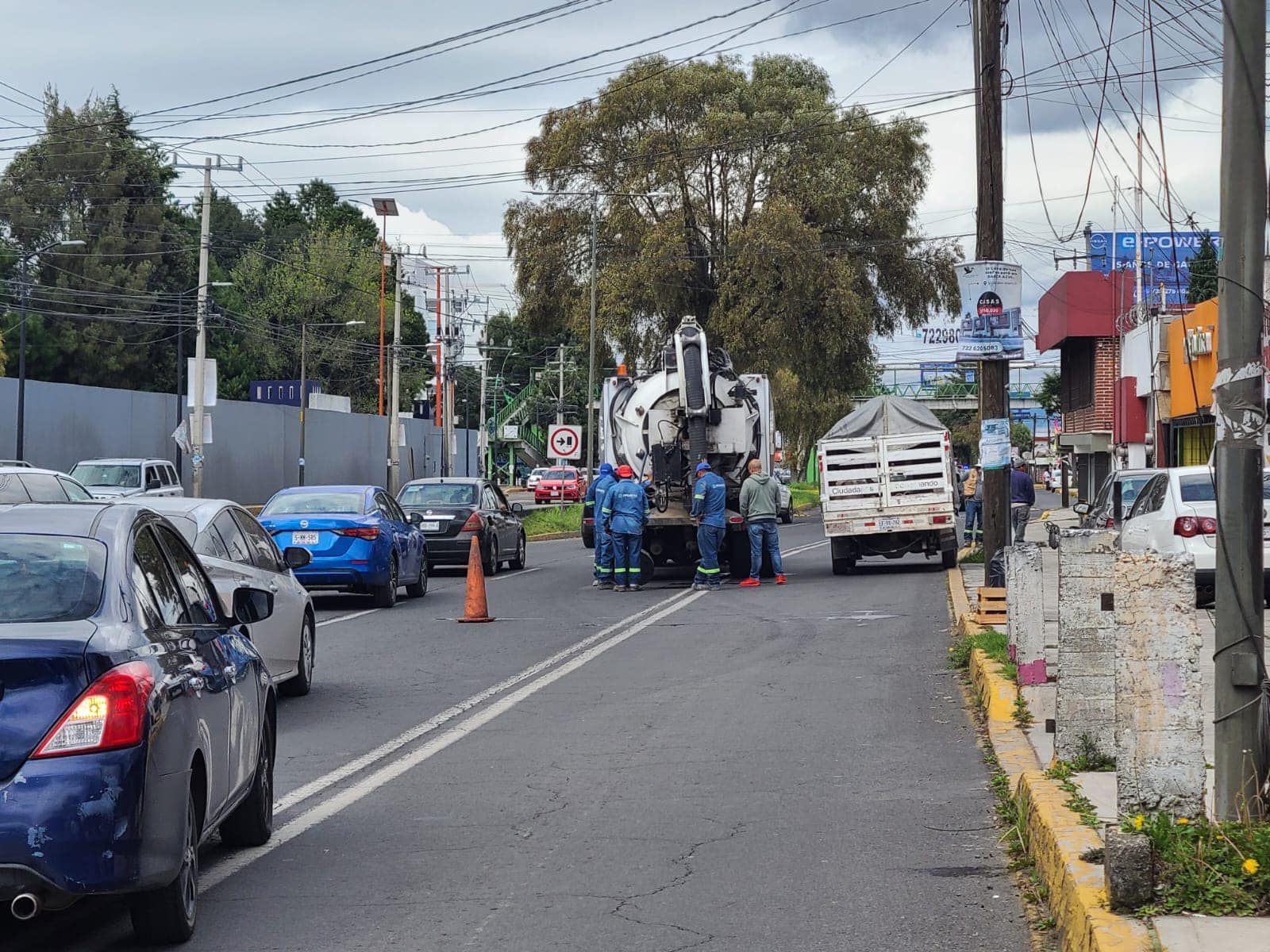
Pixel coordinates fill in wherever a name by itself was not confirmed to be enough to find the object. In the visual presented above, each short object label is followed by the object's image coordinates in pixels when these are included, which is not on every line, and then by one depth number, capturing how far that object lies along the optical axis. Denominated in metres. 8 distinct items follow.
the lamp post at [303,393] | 61.67
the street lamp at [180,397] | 51.28
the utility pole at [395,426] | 58.03
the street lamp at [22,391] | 42.44
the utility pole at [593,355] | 47.47
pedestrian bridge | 109.44
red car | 71.19
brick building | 57.75
